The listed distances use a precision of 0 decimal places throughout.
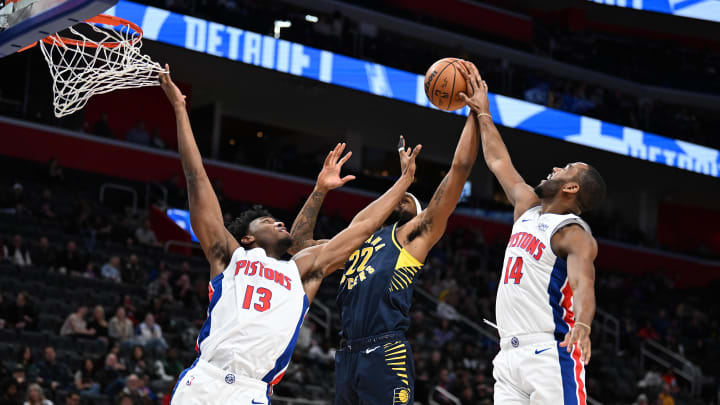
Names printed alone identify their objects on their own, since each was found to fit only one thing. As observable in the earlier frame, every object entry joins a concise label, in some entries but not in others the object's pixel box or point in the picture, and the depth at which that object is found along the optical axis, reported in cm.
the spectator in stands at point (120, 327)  1240
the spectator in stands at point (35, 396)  981
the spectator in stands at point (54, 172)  1673
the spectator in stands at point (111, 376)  1098
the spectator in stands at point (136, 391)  1067
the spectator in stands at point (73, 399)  1038
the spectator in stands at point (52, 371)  1102
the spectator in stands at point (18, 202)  1493
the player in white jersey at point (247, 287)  445
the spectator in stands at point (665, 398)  1664
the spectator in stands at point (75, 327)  1214
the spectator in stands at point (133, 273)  1428
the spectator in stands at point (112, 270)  1411
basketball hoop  586
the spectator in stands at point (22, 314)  1188
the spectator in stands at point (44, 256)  1370
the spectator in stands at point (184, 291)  1438
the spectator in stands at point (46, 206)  1526
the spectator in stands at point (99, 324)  1227
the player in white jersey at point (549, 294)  458
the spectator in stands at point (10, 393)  985
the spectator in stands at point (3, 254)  1324
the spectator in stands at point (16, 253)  1339
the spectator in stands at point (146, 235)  1609
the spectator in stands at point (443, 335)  1614
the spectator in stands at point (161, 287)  1416
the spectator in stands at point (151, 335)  1238
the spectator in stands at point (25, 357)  1086
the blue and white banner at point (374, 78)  1692
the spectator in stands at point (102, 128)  1900
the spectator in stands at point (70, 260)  1379
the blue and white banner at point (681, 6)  2383
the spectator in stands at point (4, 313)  1184
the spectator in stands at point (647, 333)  2020
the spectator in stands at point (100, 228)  1534
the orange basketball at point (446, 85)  570
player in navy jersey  528
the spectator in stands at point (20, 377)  1011
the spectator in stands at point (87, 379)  1102
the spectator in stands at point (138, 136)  1941
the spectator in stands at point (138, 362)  1164
